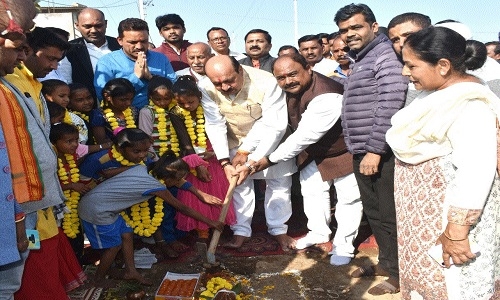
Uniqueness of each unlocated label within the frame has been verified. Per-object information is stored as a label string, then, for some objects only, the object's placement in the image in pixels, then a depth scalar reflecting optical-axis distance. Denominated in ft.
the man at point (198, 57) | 17.94
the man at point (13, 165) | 6.77
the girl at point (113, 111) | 13.75
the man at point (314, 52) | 21.94
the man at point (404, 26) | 11.48
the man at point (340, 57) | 19.70
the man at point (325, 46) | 26.35
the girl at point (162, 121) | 14.44
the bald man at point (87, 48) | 16.69
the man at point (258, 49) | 21.07
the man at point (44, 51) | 11.40
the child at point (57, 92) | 12.81
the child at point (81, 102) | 13.97
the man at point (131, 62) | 15.17
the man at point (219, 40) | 20.84
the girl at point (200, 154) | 14.44
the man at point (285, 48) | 23.27
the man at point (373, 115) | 10.98
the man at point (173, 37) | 20.57
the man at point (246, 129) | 14.37
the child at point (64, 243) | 9.52
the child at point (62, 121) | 12.12
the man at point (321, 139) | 13.56
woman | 6.82
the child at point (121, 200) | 12.42
